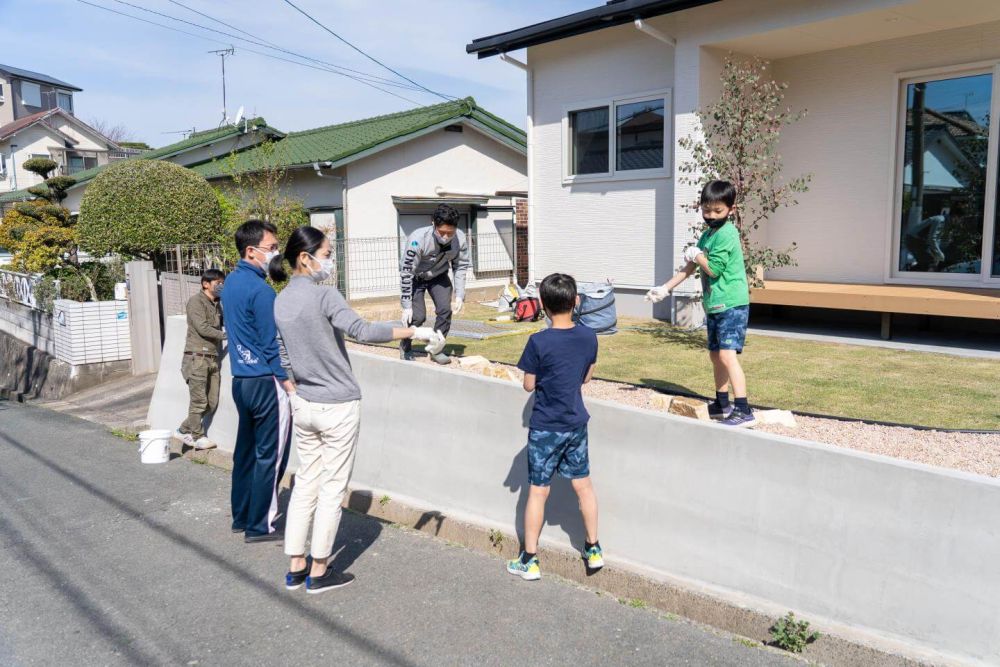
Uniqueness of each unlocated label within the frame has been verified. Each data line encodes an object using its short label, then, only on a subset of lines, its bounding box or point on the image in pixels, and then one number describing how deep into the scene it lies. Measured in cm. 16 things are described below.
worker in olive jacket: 763
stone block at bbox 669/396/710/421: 552
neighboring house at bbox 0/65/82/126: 4912
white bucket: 756
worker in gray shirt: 792
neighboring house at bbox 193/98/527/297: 1666
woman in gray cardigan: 435
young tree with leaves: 916
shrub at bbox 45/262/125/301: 1445
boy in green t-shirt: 535
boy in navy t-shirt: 430
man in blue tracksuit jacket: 519
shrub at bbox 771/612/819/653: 376
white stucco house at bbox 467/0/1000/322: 950
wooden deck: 845
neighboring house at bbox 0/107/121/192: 4081
